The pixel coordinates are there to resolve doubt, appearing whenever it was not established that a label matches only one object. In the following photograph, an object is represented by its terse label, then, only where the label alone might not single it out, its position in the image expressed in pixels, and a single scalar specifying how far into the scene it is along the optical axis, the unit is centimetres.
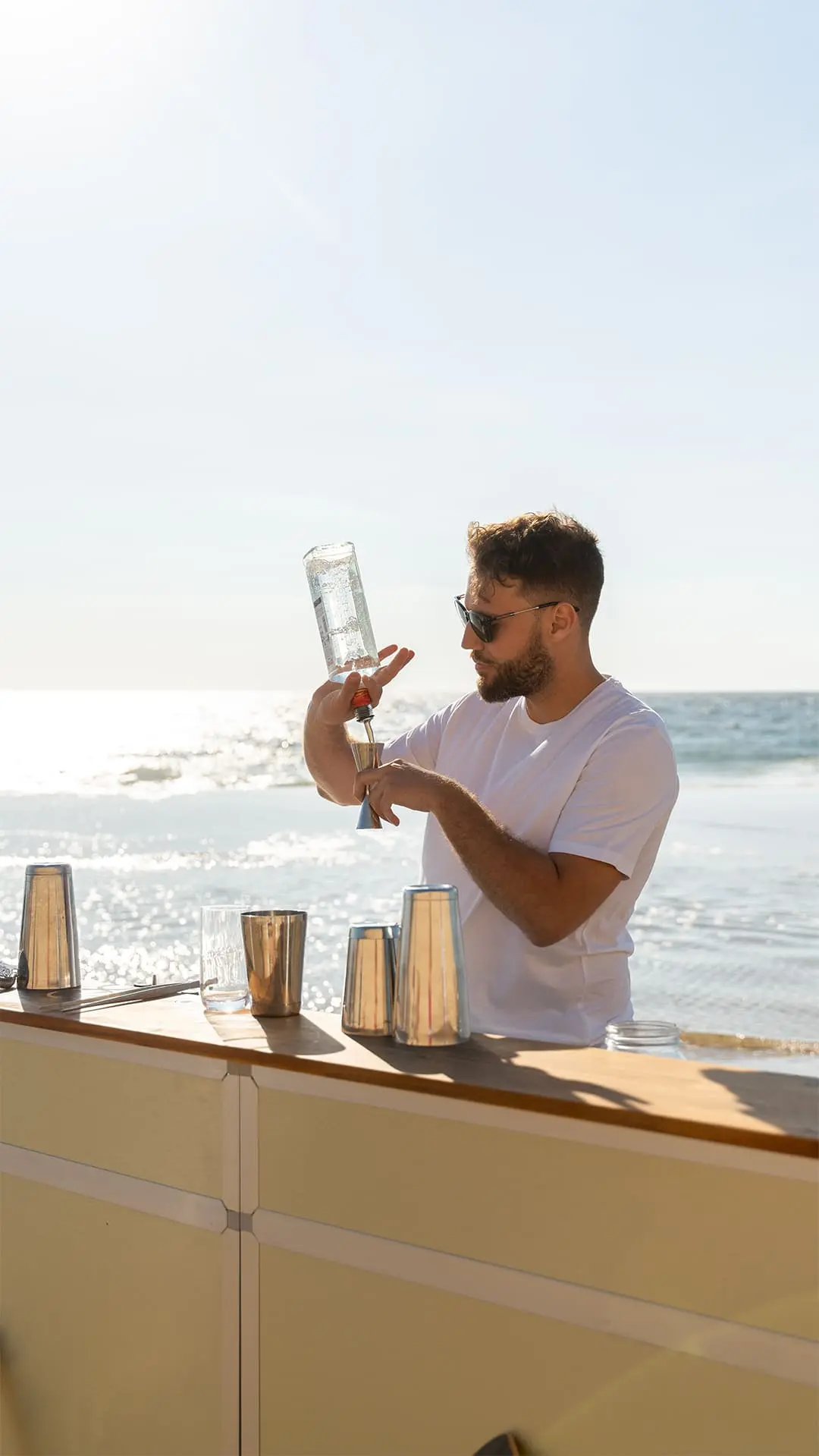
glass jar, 163
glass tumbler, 185
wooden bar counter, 124
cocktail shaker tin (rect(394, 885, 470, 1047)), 164
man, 201
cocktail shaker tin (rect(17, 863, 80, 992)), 214
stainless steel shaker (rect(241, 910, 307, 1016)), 184
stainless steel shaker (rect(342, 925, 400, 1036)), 172
